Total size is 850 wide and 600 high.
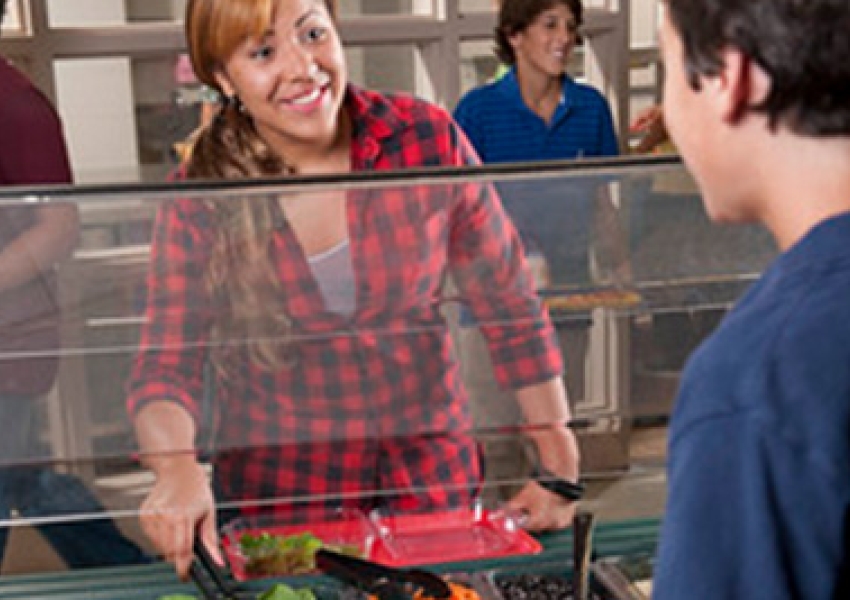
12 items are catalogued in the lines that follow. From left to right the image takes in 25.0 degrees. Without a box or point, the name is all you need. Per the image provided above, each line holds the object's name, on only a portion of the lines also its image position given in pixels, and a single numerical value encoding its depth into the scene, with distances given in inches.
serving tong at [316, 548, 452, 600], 88.8
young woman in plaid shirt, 84.6
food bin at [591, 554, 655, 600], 88.4
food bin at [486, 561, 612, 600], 89.2
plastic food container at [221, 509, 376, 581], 91.3
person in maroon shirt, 82.3
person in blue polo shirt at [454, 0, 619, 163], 169.3
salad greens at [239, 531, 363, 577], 91.1
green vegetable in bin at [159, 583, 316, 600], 87.4
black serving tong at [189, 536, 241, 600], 89.2
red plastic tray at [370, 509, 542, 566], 93.2
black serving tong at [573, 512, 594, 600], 89.2
